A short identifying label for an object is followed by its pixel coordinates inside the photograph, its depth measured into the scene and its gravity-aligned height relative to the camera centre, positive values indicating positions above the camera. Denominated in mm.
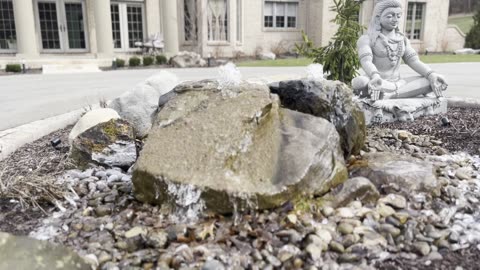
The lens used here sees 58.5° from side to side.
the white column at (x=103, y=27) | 19531 +750
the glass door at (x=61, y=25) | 20750 +919
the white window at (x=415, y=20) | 28359 +1319
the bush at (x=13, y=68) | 16703 -896
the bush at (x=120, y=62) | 18859 -808
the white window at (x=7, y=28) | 20328 +777
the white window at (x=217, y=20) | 23406 +1215
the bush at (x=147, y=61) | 19172 -782
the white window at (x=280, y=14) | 25922 +1647
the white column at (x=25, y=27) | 18562 +745
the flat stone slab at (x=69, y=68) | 17344 -1003
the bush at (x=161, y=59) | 19875 -733
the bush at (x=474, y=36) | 28234 +235
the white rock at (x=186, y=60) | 19406 -786
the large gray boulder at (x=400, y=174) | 3445 -1093
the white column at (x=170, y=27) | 21156 +775
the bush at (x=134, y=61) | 18905 -793
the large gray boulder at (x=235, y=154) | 3059 -842
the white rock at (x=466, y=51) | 27078 -706
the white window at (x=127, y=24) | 21875 +986
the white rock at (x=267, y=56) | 23922 -778
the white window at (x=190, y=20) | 23125 +1202
